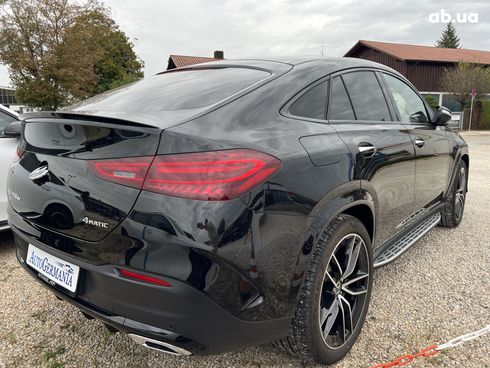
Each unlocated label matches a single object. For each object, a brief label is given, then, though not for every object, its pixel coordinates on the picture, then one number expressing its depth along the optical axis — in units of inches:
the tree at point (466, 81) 992.9
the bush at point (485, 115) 1016.2
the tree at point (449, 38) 2464.3
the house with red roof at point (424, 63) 1147.9
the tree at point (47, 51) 863.7
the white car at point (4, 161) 138.4
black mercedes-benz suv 59.5
